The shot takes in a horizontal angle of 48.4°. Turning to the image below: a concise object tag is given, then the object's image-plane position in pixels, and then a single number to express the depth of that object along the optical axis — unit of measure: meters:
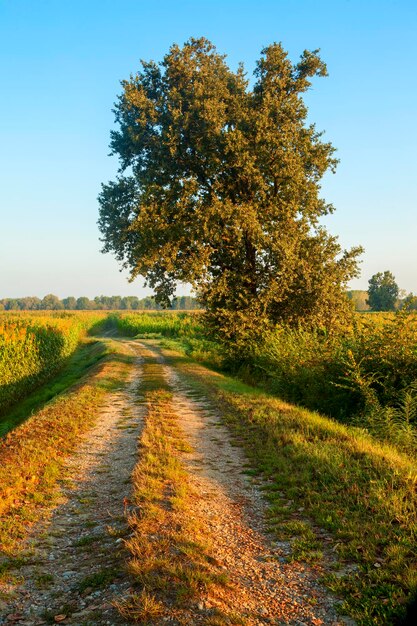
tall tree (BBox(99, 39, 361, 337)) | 21.75
